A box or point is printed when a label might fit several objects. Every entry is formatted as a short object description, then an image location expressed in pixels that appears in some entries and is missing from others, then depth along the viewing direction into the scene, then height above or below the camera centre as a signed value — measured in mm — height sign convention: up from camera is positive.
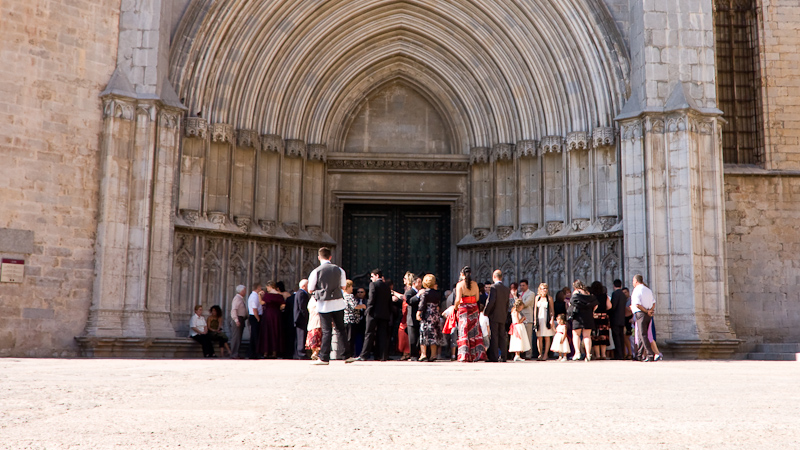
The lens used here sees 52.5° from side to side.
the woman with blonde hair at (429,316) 11938 -45
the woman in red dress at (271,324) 13188 -203
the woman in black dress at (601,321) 12445 -96
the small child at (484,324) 12408 -159
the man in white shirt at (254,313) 13367 -27
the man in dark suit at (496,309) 11570 +66
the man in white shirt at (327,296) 9172 +183
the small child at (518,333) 12617 -300
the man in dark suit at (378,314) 11922 -22
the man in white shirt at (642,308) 11633 +102
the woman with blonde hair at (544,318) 13180 -63
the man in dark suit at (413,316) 12320 -48
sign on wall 12016 +574
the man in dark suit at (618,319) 12680 -64
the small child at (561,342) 12570 -428
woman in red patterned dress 11445 -108
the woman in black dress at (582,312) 12078 +38
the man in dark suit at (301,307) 12336 +73
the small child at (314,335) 10114 -287
